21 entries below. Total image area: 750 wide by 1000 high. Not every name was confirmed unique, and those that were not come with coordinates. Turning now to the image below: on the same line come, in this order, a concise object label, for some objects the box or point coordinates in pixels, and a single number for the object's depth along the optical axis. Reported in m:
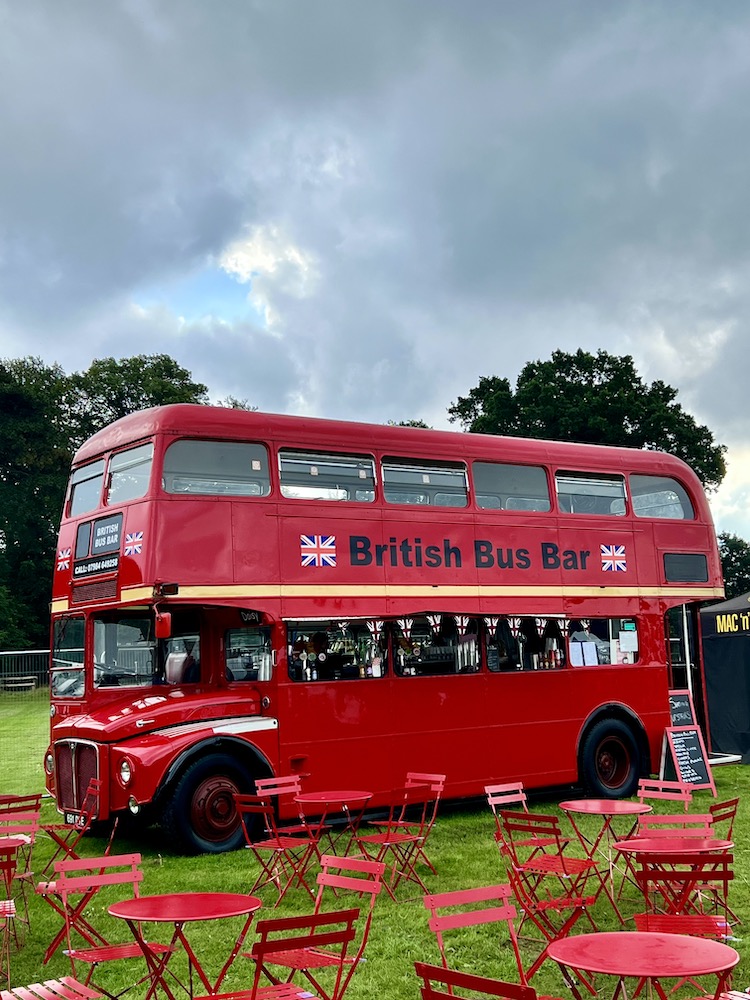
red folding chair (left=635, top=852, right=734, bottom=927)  5.20
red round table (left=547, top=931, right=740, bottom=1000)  3.97
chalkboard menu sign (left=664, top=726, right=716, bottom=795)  13.27
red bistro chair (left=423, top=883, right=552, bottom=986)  4.88
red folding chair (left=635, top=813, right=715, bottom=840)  7.12
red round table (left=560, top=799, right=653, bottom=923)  7.91
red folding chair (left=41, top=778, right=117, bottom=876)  9.47
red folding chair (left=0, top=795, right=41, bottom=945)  7.70
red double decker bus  10.32
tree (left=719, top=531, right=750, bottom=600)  47.31
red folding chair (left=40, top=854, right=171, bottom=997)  5.41
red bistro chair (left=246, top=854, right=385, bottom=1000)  5.10
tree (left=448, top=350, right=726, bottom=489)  42.72
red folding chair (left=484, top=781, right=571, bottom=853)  8.15
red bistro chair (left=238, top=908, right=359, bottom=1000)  4.19
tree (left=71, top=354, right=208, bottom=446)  42.50
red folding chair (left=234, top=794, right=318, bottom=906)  8.13
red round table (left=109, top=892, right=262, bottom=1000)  4.95
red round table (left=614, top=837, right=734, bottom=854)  6.75
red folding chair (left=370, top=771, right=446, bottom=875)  8.81
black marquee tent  16.47
